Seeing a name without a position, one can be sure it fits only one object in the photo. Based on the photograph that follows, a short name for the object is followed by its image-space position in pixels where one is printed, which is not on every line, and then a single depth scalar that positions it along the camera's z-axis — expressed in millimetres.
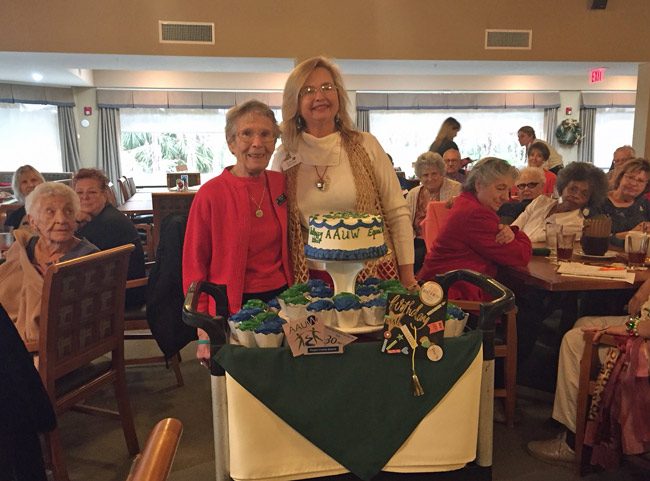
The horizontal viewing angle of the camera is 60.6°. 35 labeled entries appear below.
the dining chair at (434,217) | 3082
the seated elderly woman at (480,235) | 2365
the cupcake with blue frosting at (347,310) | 1279
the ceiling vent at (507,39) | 5527
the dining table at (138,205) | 4926
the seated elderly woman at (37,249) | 2084
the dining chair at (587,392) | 1981
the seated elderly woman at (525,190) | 3496
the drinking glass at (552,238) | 2688
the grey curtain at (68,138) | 8523
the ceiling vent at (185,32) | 5090
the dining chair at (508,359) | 2377
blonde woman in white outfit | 1661
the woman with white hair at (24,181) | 3936
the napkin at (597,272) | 2160
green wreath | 9945
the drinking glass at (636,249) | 2333
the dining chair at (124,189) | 6297
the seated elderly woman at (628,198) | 3051
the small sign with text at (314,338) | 1193
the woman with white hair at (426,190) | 3848
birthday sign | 1205
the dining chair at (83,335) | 1860
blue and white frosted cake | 1335
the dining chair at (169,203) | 4656
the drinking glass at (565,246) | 2439
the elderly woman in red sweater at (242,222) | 1567
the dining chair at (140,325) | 2766
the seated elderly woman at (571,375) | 2029
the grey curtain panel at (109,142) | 8757
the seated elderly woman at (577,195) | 2742
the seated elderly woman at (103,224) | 2748
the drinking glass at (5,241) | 2795
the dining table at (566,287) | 2139
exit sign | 6219
